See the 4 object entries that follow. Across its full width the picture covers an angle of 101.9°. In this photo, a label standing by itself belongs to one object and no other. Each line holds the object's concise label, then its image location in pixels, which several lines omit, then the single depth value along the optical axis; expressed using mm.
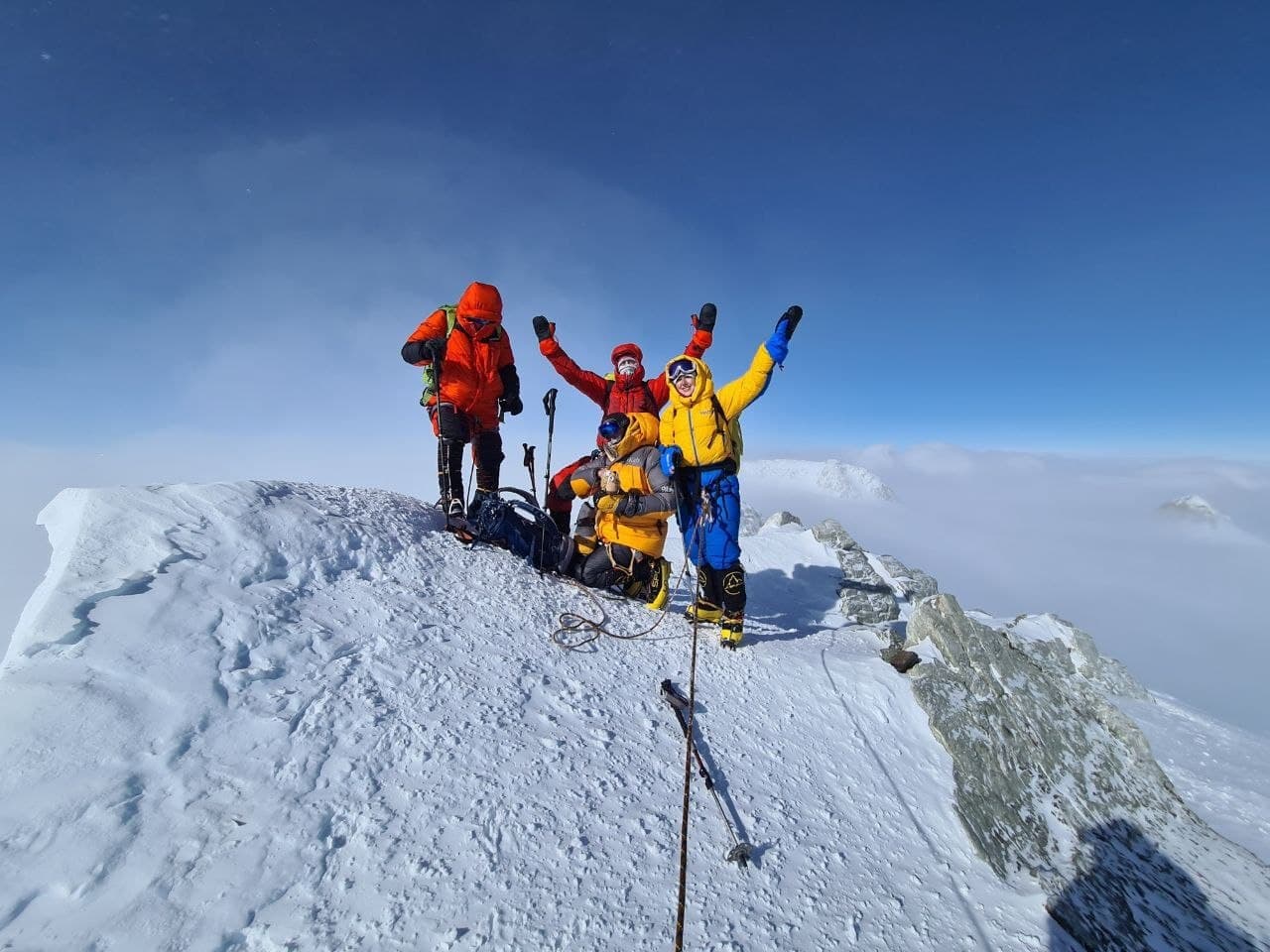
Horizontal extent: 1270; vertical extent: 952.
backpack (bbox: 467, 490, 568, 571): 5664
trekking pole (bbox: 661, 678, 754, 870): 2887
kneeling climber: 5703
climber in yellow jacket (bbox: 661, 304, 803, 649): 5527
